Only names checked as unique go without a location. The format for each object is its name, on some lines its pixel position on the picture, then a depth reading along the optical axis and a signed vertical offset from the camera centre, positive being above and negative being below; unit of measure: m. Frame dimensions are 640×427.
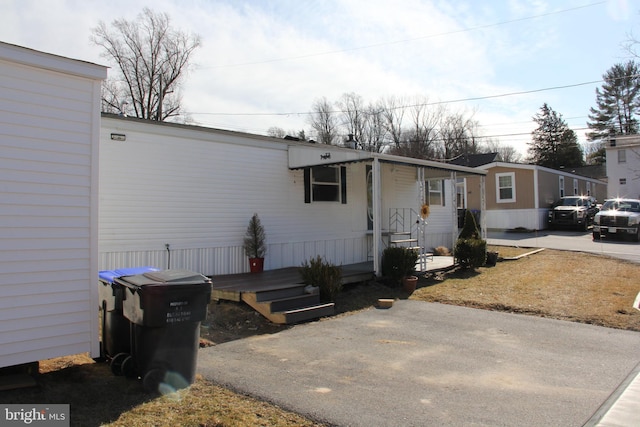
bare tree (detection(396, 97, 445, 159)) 43.41 +8.31
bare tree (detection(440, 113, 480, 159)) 44.16 +9.13
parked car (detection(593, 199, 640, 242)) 17.62 +0.05
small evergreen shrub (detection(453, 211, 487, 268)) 11.41 -0.70
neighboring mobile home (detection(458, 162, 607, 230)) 22.05 +1.65
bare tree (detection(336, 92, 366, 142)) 45.94 +11.18
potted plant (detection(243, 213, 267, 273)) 9.52 -0.37
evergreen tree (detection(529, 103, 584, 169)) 46.28 +8.72
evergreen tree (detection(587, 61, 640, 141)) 38.66 +11.32
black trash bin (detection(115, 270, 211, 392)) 3.94 -0.89
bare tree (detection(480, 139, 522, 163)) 53.39 +9.40
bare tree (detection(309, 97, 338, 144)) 46.12 +10.99
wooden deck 7.42 -1.01
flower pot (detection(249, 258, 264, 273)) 9.52 -0.79
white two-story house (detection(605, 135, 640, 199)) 31.39 +4.21
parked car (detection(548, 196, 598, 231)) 21.20 +0.55
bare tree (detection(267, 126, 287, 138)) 40.06 +8.90
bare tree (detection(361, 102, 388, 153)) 45.50 +10.19
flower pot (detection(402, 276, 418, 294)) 9.16 -1.21
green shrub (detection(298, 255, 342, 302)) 7.87 -0.91
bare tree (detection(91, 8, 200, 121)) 32.59 +11.72
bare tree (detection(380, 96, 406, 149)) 45.25 +10.06
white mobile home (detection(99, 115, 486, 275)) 7.89 +0.68
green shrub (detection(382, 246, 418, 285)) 9.35 -0.78
